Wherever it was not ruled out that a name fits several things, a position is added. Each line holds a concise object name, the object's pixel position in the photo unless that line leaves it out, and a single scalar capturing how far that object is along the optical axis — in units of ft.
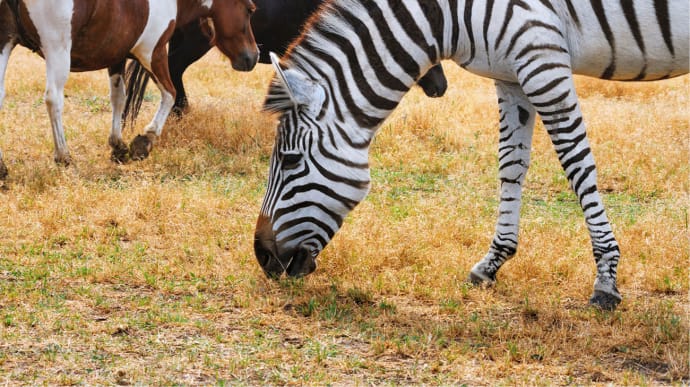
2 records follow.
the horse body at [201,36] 66.54
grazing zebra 33.32
